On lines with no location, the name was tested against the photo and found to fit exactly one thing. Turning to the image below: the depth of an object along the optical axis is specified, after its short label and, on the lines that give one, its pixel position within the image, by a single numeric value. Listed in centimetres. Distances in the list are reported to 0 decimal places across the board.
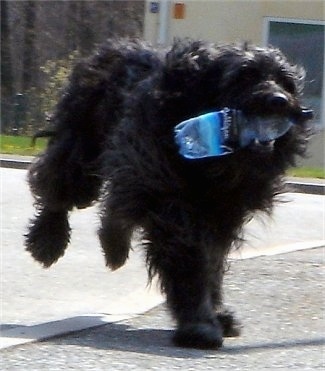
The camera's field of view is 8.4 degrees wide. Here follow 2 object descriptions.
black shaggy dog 1072
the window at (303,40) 3550
